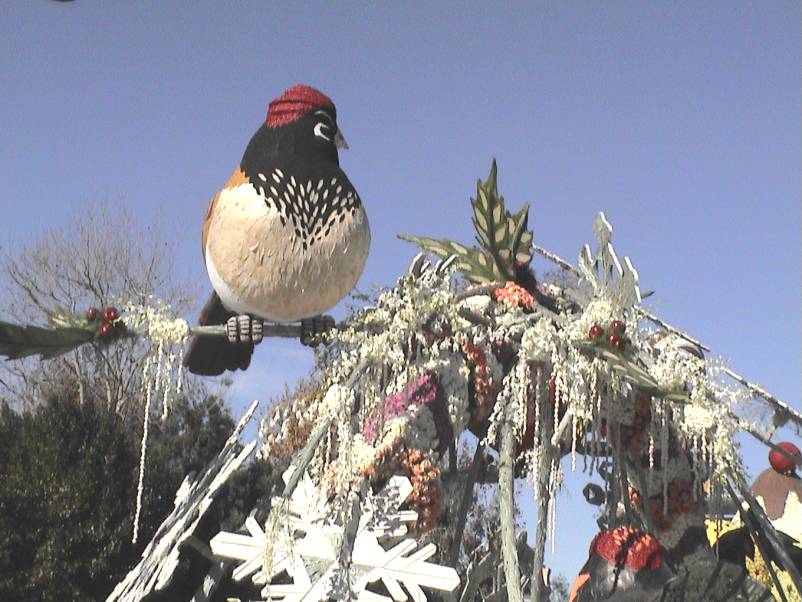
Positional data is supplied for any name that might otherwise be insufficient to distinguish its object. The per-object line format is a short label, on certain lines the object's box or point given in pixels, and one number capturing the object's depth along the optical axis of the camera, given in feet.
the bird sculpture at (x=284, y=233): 12.55
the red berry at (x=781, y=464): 23.29
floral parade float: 12.92
